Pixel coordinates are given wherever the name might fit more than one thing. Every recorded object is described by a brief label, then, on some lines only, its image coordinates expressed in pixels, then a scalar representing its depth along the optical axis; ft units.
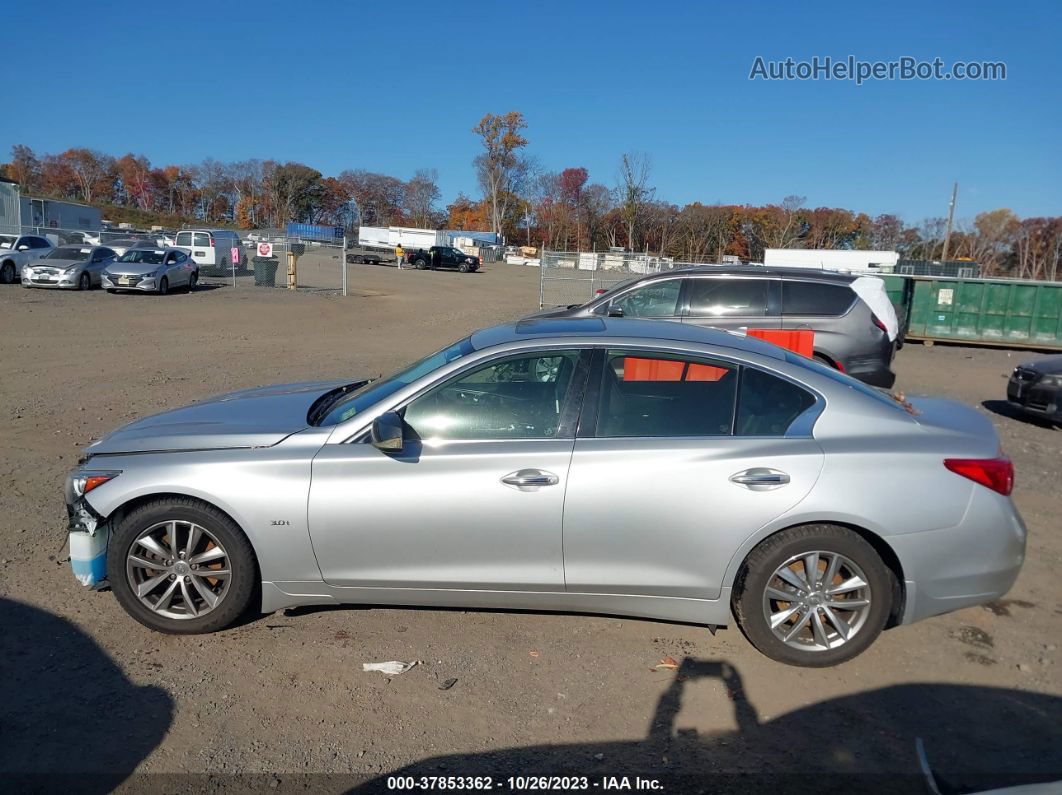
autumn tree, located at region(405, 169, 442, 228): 366.84
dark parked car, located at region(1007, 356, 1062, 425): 30.68
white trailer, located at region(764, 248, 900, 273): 113.39
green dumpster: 60.13
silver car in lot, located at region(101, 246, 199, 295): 77.92
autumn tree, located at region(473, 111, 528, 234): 313.94
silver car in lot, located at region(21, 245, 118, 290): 77.97
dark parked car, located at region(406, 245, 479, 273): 177.06
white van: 110.63
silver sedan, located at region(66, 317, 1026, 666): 12.16
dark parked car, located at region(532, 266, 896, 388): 29.14
